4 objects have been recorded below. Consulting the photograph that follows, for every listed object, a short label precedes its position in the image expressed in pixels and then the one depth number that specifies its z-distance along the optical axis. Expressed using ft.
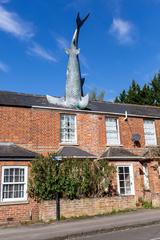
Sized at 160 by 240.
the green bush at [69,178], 43.21
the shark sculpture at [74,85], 62.69
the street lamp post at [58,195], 40.24
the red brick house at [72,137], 45.96
